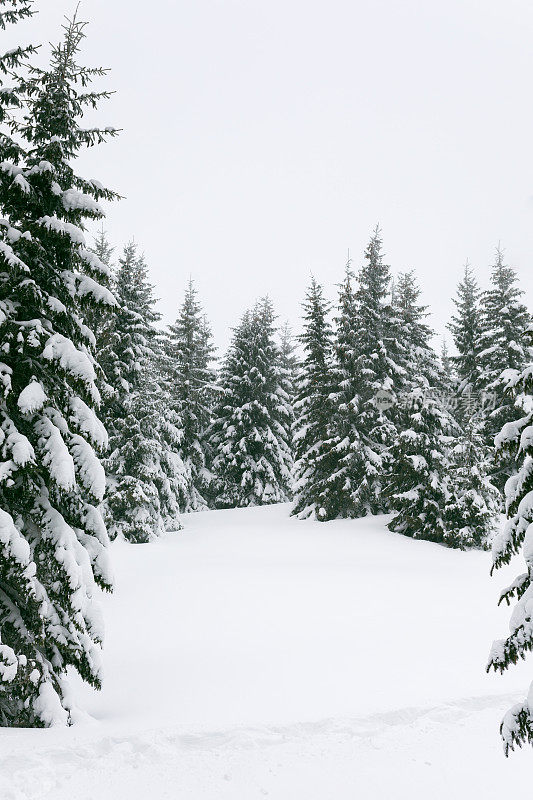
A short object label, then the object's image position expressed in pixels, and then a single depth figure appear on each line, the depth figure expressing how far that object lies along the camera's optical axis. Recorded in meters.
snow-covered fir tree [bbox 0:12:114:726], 6.80
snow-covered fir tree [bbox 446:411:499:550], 18.00
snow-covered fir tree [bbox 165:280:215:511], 31.41
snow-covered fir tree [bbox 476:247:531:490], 25.62
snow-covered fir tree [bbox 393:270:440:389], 27.72
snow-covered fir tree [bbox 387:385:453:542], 19.19
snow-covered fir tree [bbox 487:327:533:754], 4.42
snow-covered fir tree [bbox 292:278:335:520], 23.91
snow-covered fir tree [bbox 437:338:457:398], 30.25
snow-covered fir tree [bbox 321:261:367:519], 22.97
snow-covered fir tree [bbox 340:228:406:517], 23.30
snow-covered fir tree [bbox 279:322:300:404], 42.18
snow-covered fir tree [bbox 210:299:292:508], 32.28
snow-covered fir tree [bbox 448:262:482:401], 30.66
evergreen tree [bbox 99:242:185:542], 20.16
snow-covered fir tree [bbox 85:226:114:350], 17.16
